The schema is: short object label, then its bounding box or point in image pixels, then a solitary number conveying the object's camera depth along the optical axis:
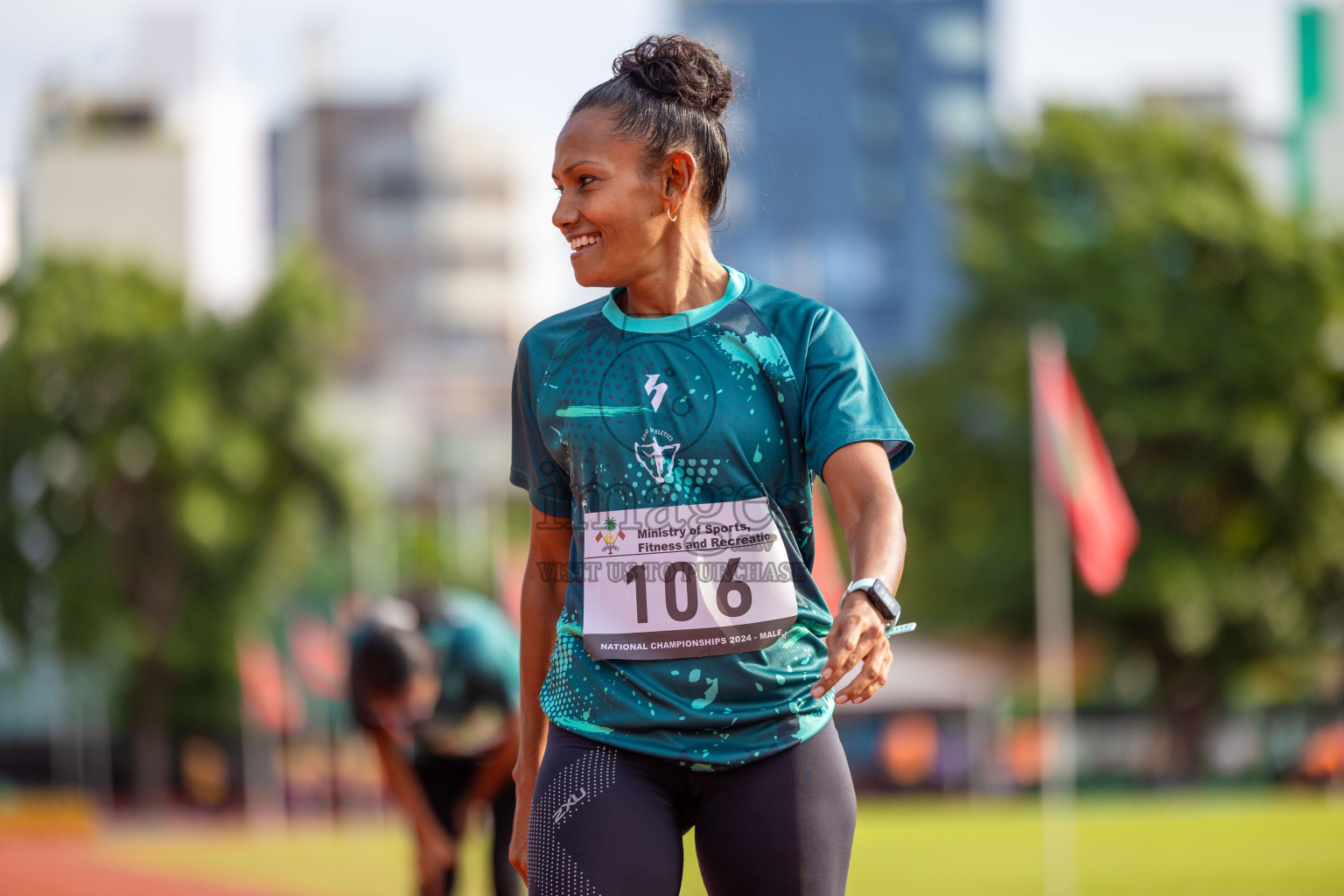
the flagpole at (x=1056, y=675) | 15.37
